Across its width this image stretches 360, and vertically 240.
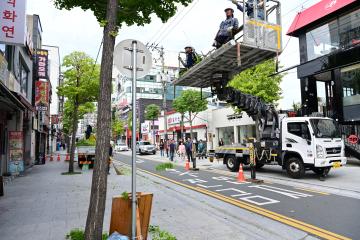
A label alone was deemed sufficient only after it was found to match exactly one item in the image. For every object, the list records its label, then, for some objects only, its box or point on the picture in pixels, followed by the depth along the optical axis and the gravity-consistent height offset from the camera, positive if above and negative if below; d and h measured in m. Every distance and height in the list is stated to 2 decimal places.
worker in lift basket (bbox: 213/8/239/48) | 9.30 +3.59
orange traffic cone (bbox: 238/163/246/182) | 11.65 -1.66
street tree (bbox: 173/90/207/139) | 32.81 +4.03
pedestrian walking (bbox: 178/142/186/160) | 25.80 -1.25
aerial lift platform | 8.64 +2.85
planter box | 4.23 -1.15
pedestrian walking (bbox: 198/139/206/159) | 26.09 -1.31
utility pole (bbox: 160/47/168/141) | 33.78 +6.92
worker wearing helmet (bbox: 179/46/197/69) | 11.95 +3.42
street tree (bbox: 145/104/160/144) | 48.33 +4.31
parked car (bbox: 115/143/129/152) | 48.49 -1.65
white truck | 11.30 -0.48
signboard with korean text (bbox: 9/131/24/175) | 13.92 -0.53
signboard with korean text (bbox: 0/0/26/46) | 8.14 +3.44
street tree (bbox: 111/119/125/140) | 65.69 +2.47
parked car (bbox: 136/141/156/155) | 35.19 -1.27
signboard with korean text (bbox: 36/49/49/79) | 20.73 +5.59
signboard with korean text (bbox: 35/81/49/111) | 20.31 +3.42
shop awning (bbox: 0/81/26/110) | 7.89 +1.33
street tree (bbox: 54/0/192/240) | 4.02 +0.11
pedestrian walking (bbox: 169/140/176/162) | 24.41 -1.04
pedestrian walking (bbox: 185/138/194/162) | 21.08 -0.81
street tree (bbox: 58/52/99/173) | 15.84 +3.49
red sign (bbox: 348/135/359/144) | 16.40 -0.27
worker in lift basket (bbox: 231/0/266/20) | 8.79 +4.03
